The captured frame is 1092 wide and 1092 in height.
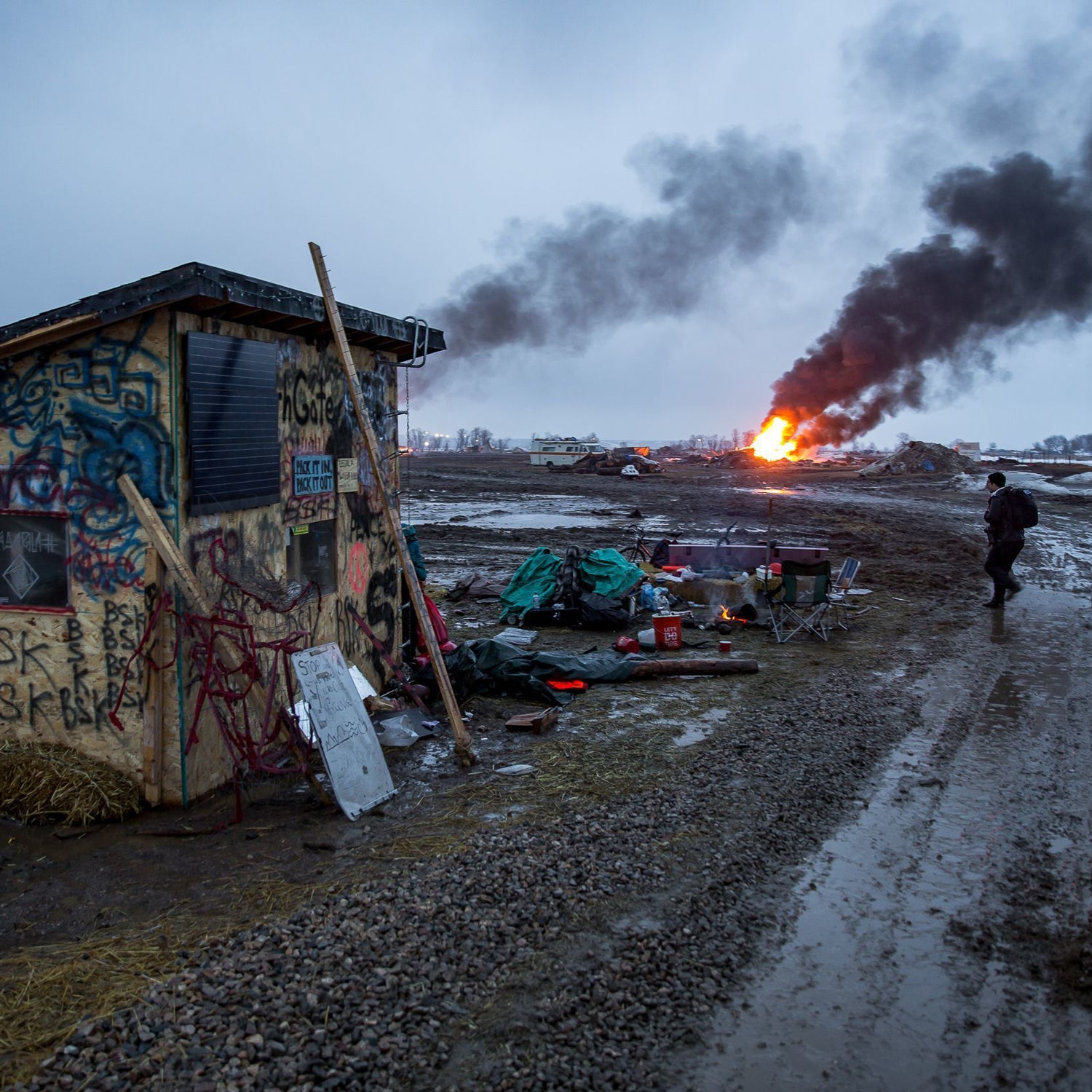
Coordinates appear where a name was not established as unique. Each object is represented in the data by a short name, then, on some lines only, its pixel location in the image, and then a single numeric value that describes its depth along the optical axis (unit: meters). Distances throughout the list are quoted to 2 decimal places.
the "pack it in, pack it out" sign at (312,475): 7.79
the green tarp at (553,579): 13.31
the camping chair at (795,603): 12.28
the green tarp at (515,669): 9.30
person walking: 13.70
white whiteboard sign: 6.46
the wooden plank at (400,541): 7.10
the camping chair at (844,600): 13.41
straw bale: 6.24
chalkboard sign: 6.49
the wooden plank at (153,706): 6.24
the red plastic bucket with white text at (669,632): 11.38
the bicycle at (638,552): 16.81
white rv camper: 60.28
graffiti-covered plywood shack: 6.23
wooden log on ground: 10.20
